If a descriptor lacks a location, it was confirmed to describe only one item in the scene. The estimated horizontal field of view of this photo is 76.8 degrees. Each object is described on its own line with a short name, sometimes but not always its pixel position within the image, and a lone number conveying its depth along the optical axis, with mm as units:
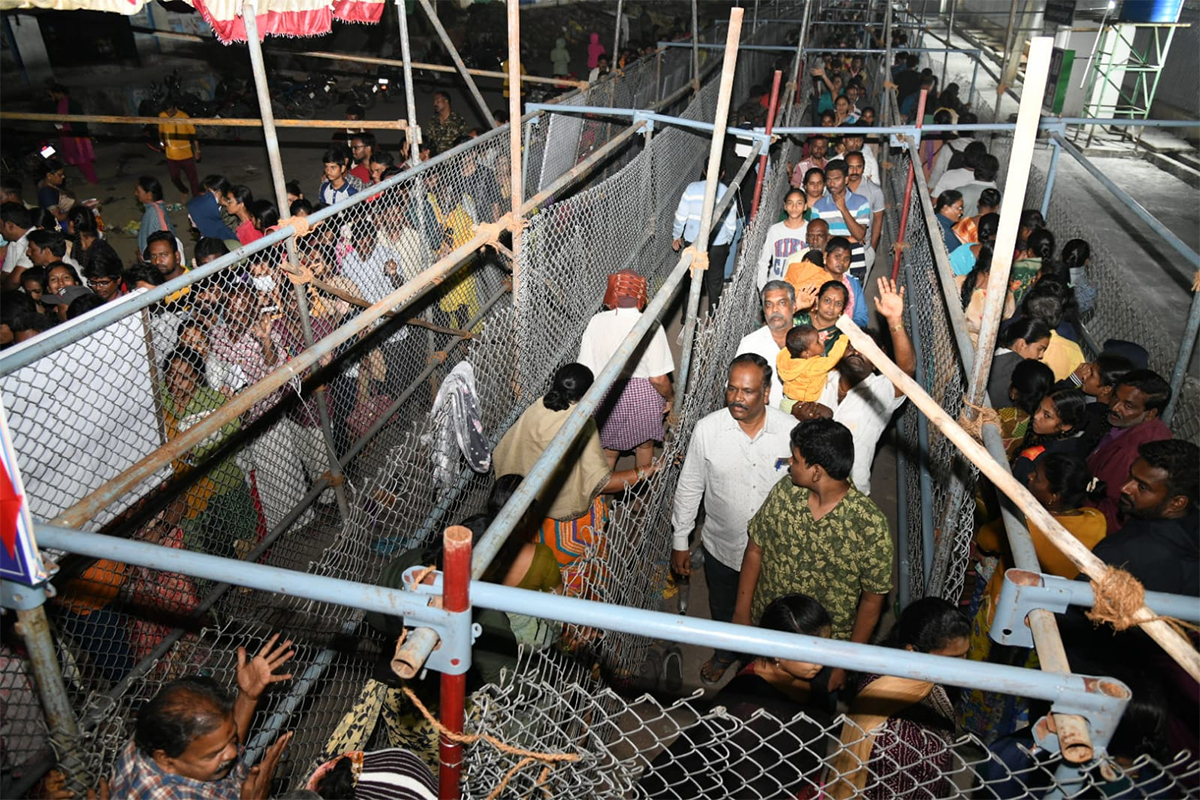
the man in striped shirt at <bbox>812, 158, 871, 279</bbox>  7434
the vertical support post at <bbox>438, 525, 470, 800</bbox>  1604
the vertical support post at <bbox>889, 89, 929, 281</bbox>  7711
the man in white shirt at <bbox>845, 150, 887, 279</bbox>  8047
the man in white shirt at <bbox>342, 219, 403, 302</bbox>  5699
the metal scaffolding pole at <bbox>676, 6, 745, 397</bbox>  4137
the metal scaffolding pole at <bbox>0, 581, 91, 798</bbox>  2055
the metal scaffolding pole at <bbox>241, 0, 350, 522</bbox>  4070
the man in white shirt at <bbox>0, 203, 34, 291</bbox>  6695
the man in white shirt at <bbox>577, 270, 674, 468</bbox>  5129
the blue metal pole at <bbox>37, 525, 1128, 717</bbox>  1571
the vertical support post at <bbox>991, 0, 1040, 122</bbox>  11320
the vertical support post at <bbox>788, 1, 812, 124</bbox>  10905
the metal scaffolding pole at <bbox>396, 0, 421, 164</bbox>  5895
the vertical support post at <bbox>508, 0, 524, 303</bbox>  4440
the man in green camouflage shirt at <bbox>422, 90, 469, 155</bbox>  10695
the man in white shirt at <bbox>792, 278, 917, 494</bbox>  4215
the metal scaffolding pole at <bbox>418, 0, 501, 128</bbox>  6392
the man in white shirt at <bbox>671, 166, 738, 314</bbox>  7320
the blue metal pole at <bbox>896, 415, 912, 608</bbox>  4418
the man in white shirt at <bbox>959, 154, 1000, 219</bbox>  8430
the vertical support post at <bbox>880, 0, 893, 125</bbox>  12219
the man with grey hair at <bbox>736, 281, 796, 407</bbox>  5094
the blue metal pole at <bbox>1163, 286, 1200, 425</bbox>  5086
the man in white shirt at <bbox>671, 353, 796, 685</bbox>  3885
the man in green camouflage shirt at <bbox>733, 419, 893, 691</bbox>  3332
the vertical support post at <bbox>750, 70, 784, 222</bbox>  6457
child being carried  4570
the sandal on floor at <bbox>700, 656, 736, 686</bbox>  4445
